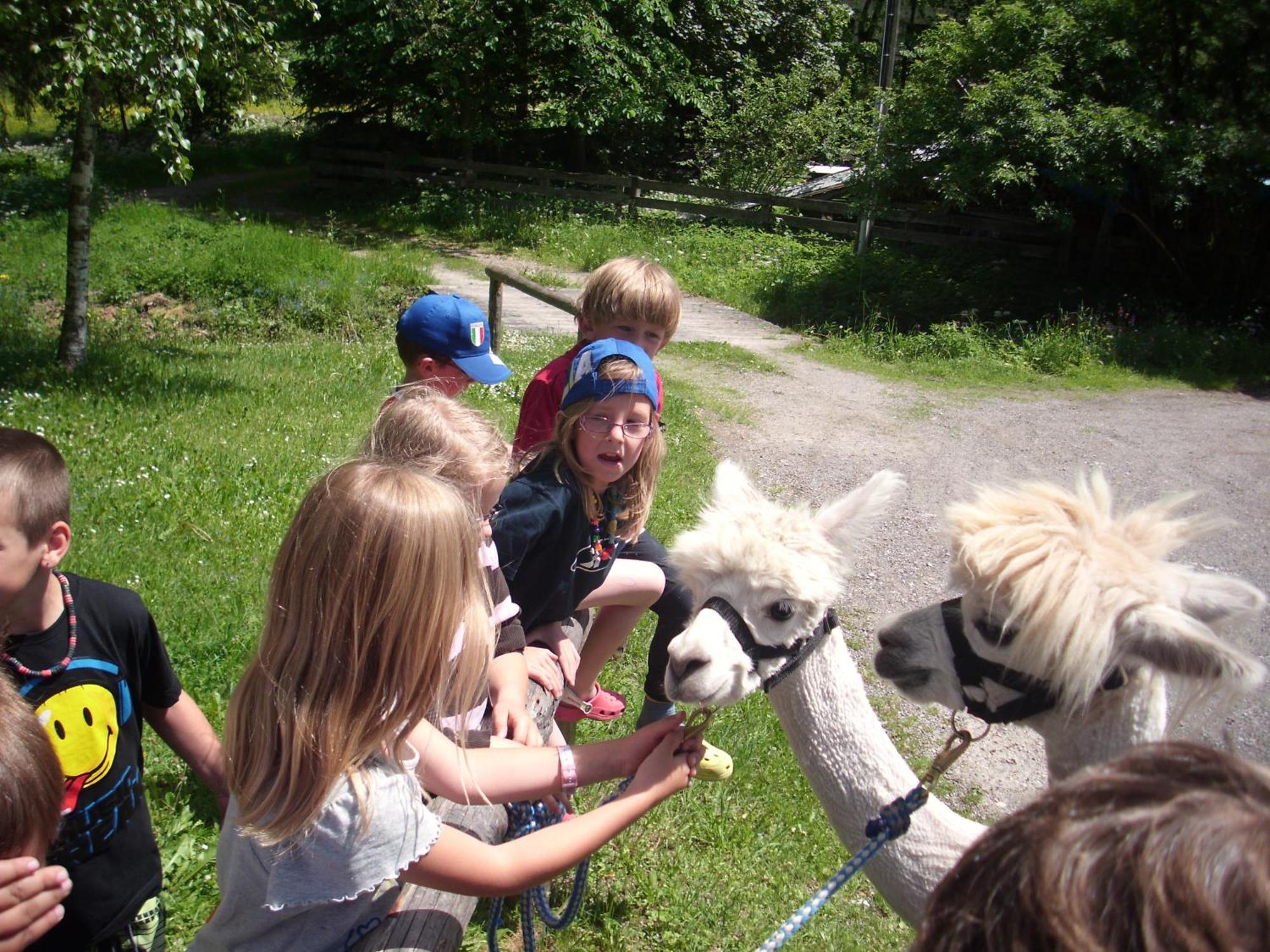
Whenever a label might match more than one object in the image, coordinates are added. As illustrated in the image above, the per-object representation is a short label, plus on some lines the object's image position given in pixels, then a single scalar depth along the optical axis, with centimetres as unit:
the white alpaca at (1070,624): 177
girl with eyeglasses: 267
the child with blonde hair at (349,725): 149
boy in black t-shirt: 180
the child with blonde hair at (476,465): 233
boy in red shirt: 332
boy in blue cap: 335
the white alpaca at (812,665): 198
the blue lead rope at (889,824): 187
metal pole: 1877
